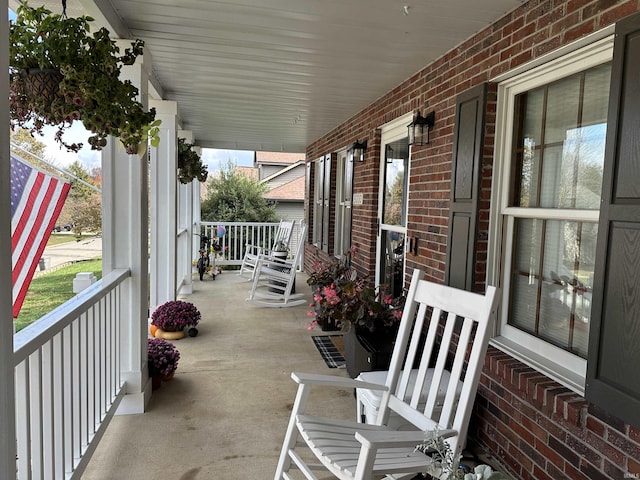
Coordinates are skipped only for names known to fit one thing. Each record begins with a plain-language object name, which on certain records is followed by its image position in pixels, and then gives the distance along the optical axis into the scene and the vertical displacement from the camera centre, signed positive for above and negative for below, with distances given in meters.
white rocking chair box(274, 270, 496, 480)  1.54 -0.81
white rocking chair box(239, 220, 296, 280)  6.67 -0.51
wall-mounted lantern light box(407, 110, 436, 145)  3.09 +0.56
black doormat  3.60 -1.29
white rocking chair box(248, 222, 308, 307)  5.47 -1.03
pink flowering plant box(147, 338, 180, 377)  2.95 -1.08
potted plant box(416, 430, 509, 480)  1.17 -0.75
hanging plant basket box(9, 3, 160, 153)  1.47 +0.41
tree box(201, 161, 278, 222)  13.30 +0.00
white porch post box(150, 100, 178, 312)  4.45 -0.14
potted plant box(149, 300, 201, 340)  4.10 -1.13
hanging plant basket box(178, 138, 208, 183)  5.00 +0.42
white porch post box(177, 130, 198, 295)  6.08 -0.52
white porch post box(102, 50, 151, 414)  2.58 -0.25
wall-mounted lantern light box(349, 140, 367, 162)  4.64 +0.59
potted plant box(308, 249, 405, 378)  3.07 -0.79
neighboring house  16.55 +0.67
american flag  1.68 -0.07
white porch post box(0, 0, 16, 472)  1.13 -0.29
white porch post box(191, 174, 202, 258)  7.56 -0.22
